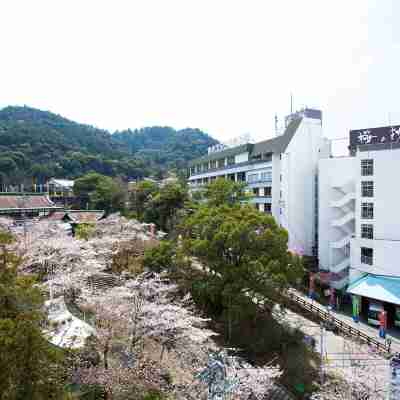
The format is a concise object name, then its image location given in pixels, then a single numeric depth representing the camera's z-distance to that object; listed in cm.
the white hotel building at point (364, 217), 2512
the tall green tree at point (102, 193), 4947
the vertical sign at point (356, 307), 2509
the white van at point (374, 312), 2428
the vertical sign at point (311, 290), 2905
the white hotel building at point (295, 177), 3400
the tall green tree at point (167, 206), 3728
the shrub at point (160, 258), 2133
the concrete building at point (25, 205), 3975
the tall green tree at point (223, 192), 3028
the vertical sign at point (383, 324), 2244
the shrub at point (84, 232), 2788
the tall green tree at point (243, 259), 1889
